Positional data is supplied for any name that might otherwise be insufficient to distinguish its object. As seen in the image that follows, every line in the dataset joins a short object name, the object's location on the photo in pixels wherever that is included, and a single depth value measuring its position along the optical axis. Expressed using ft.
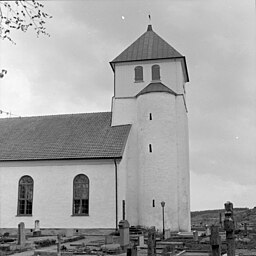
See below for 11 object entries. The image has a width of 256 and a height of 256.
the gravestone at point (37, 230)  80.92
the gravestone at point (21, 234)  62.05
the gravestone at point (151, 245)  42.48
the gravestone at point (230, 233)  33.68
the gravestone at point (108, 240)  63.07
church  87.45
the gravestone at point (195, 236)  70.20
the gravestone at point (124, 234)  57.88
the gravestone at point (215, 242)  31.24
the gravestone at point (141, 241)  61.65
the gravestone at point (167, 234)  75.37
